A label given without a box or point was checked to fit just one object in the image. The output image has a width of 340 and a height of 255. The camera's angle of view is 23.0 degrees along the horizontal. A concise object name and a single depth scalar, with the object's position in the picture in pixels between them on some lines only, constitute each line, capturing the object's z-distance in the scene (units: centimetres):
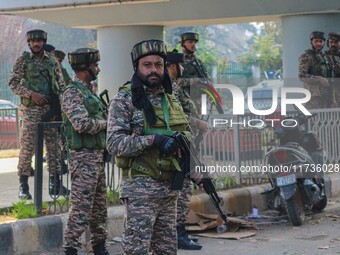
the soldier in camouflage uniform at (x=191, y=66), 903
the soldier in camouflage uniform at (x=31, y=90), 892
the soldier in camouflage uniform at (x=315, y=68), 1201
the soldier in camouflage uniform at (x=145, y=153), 502
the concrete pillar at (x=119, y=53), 1464
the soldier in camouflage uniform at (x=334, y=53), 1216
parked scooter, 856
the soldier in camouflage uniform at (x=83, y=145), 659
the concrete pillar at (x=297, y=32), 1399
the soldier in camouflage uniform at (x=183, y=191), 723
